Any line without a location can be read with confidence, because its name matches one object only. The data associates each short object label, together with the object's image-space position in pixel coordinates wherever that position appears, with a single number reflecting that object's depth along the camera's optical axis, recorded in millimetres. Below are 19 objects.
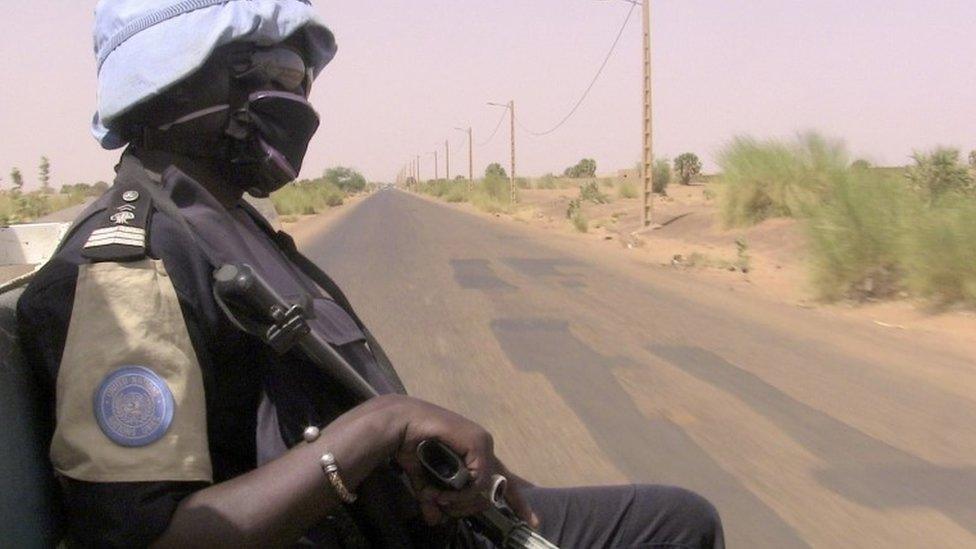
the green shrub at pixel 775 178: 22438
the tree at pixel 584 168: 126062
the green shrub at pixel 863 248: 12172
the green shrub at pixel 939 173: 16734
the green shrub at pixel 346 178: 123550
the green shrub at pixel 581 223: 28391
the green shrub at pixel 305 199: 44931
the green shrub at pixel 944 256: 10617
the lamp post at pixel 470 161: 77638
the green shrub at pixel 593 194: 46438
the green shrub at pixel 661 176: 51094
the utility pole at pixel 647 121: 25500
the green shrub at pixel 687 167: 65312
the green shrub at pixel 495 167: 115656
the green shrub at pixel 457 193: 73812
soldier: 1451
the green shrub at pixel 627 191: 48656
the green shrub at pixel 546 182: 84050
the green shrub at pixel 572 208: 34906
